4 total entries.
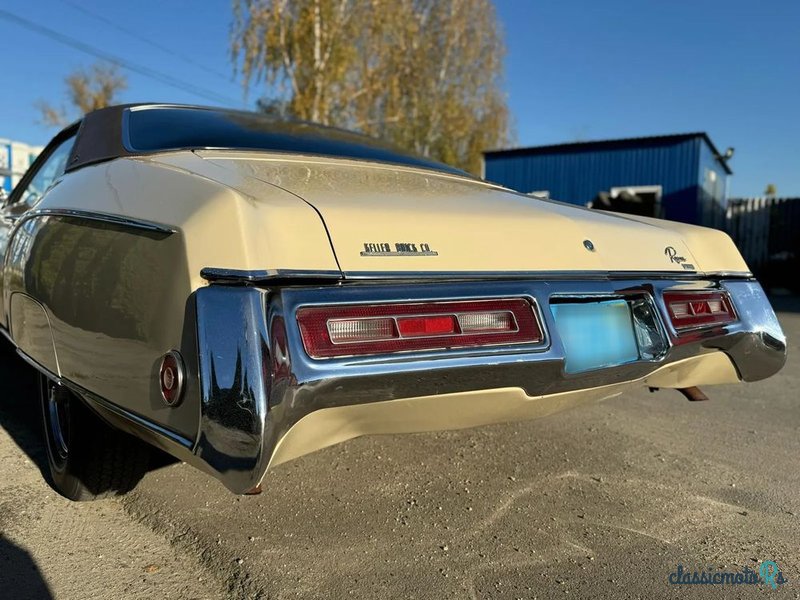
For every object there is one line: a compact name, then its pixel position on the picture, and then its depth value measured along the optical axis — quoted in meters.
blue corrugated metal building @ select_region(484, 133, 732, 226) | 16.06
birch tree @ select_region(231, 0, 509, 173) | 15.52
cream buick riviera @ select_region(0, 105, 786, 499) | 1.46
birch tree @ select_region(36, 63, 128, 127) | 29.89
